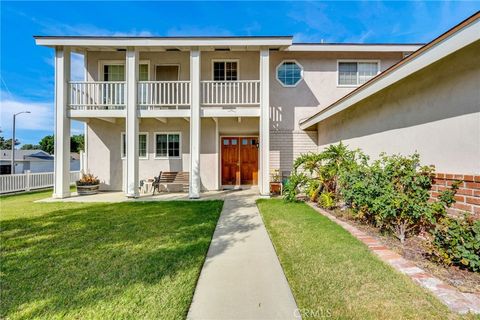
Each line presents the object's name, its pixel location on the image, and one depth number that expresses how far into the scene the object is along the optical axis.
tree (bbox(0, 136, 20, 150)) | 51.35
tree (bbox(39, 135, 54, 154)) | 58.78
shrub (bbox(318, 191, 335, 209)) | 6.49
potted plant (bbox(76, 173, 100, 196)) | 9.40
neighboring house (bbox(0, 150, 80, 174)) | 26.84
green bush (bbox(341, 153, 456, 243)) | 3.70
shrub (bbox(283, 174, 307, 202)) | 7.33
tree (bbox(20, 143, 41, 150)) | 69.03
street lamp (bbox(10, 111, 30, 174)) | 20.36
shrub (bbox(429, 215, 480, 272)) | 2.66
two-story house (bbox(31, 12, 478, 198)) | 9.55
